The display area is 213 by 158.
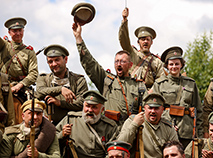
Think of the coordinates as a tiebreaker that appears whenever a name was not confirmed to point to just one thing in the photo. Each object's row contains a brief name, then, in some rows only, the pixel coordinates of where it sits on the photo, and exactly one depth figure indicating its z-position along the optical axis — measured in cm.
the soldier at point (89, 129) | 1044
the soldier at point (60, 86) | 1153
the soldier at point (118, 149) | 933
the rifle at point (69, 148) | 1026
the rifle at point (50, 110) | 1146
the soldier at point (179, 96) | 1193
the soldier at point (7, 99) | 1141
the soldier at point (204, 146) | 1090
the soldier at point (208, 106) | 1317
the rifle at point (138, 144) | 1045
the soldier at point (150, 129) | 1040
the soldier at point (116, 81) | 1156
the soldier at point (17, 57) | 1307
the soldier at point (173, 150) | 943
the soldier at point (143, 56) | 1341
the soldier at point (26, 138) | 967
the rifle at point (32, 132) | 922
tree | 3397
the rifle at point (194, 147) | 1078
